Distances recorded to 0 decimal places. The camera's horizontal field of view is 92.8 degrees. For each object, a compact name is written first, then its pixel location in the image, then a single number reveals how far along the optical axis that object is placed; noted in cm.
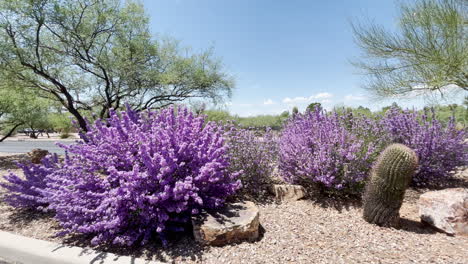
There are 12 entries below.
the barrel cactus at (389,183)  261
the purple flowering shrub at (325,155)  338
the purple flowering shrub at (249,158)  361
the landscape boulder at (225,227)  239
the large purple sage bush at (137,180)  240
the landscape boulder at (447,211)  274
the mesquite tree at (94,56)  646
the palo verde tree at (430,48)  494
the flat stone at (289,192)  359
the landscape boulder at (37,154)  756
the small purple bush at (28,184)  344
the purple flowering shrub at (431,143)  418
